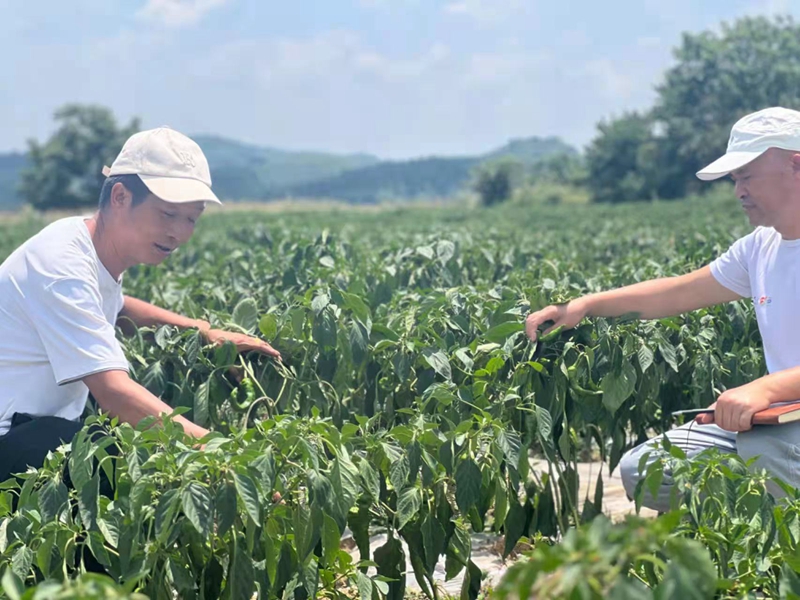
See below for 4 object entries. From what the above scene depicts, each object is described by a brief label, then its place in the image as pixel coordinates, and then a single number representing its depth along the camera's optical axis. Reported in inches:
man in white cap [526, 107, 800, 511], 113.2
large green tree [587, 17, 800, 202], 2362.2
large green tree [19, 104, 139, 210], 3506.4
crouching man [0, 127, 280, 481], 113.2
